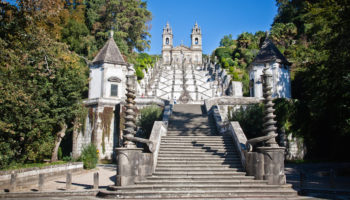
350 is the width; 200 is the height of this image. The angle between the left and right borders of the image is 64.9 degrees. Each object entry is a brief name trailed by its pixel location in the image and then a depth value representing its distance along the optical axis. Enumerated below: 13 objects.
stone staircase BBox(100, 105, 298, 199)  9.97
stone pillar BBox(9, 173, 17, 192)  12.11
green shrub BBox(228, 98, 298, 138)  20.06
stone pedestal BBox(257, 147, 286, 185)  10.92
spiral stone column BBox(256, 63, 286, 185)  10.95
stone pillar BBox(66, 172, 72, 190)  11.74
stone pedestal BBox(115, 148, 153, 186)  10.83
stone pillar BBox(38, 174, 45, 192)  11.73
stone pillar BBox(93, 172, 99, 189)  11.41
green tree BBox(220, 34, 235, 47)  91.19
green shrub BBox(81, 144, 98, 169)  19.28
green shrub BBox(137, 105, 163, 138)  21.29
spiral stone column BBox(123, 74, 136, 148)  11.34
